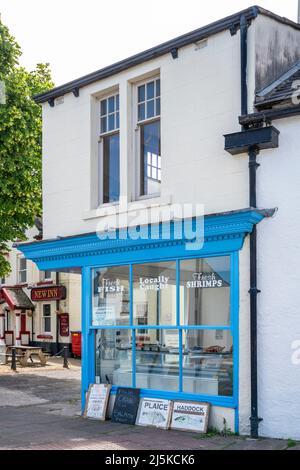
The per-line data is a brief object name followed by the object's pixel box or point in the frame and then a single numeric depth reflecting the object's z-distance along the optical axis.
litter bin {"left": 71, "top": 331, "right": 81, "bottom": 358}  27.77
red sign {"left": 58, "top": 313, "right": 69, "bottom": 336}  29.44
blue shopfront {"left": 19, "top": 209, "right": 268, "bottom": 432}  9.73
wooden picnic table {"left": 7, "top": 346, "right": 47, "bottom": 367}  23.56
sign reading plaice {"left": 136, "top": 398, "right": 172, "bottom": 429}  10.14
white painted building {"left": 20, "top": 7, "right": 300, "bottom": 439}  9.25
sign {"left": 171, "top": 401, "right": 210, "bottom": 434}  9.63
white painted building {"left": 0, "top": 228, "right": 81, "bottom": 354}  29.52
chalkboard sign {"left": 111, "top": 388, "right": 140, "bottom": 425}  10.67
